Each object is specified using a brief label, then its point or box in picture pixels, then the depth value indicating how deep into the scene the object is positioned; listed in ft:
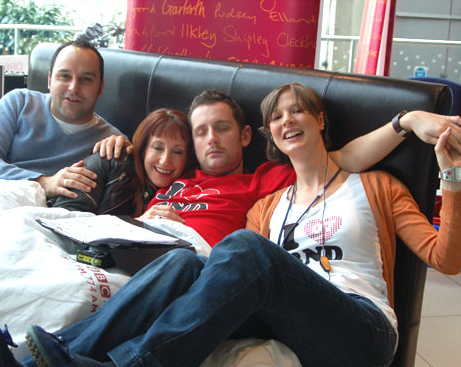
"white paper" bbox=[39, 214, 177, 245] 4.63
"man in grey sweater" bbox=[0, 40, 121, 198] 7.08
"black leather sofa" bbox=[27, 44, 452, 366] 5.04
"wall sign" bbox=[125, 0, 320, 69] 8.65
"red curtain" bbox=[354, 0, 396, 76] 10.57
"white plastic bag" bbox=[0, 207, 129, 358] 3.96
